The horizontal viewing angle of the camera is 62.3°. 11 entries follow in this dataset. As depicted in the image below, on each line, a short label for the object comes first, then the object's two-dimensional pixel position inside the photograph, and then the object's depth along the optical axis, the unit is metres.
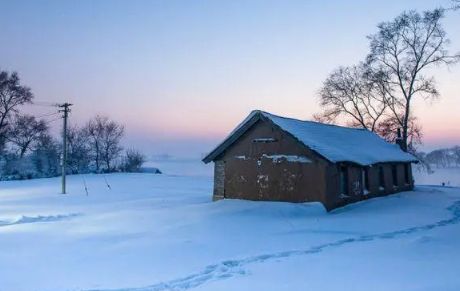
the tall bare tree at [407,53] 35.16
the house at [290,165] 17.69
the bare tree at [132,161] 58.59
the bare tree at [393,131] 39.81
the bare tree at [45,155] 52.28
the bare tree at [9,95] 47.41
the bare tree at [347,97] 42.50
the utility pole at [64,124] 28.61
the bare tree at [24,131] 49.06
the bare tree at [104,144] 60.81
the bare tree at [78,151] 57.81
